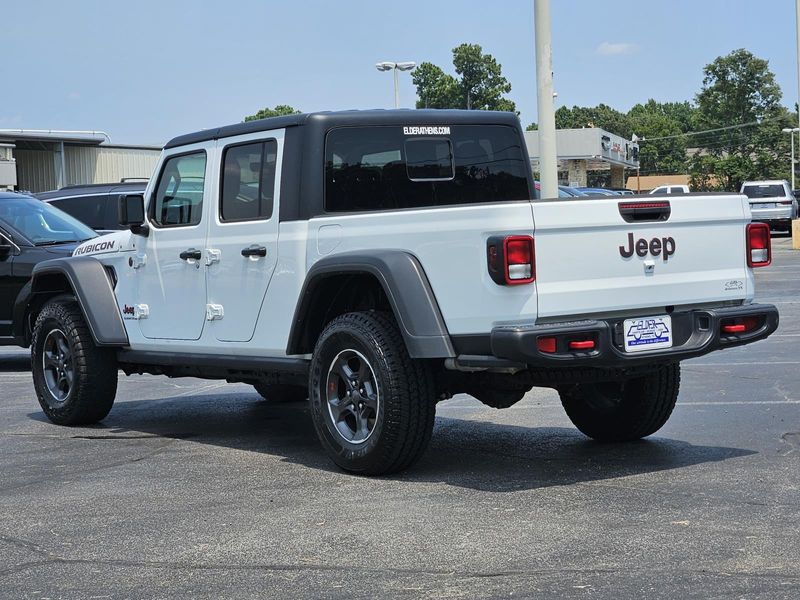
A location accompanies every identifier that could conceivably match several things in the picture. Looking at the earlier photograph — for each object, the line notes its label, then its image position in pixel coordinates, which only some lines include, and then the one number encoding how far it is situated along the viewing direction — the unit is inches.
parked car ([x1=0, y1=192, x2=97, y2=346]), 519.5
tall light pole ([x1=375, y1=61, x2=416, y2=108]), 1835.5
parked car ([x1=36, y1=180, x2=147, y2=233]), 680.4
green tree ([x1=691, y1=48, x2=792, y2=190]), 3814.0
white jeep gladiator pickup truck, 242.1
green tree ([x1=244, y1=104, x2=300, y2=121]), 5265.8
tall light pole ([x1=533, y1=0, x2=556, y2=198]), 655.1
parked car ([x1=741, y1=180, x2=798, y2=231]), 1555.1
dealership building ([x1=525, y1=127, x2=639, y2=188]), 2723.9
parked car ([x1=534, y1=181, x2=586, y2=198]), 1195.0
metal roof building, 1686.8
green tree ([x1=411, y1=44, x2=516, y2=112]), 3654.0
